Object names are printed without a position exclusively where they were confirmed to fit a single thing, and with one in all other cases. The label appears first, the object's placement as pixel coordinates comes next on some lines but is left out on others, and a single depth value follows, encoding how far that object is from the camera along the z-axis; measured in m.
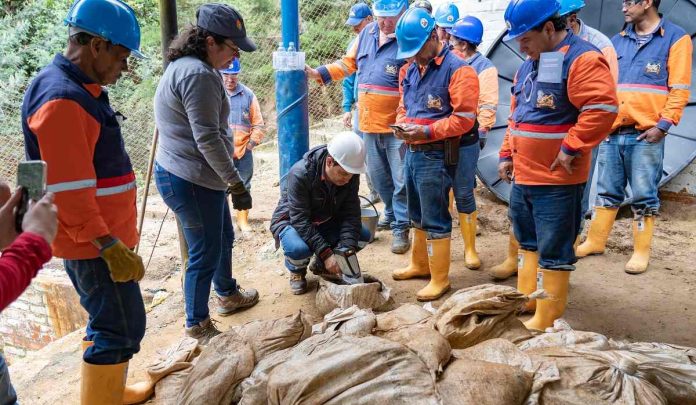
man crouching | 3.29
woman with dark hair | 2.67
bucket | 4.30
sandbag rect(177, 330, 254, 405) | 2.20
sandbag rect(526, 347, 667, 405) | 1.96
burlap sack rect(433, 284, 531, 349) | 2.52
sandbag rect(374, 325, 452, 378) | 2.10
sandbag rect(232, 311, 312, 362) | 2.40
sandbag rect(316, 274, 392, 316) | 3.18
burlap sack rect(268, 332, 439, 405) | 1.88
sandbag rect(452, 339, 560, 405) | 2.02
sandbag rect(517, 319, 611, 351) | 2.31
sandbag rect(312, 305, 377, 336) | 2.44
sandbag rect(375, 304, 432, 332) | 2.58
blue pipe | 4.12
